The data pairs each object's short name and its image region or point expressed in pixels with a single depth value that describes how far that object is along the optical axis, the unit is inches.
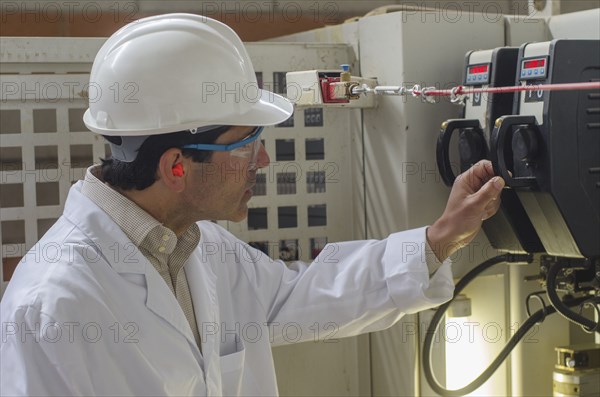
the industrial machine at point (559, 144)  58.2
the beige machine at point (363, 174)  65.3
